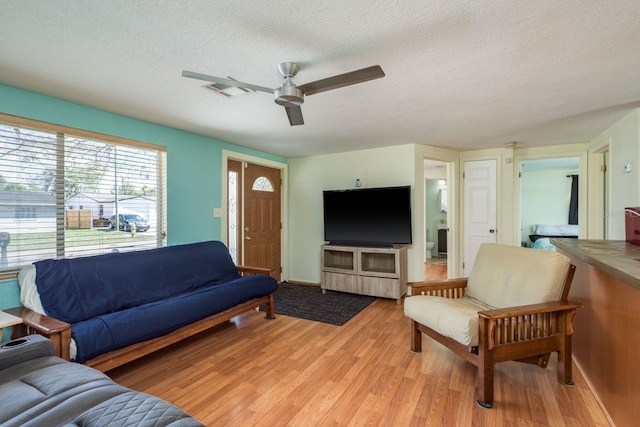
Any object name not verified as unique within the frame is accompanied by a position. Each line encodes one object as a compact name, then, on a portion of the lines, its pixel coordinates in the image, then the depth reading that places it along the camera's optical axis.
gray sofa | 1.11
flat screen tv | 4.14
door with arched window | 4.46
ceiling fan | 1.63
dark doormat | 3.51
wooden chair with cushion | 1.89
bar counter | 1.48
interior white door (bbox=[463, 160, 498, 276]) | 4.58
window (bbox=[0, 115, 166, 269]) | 2.29
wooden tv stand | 4.04
